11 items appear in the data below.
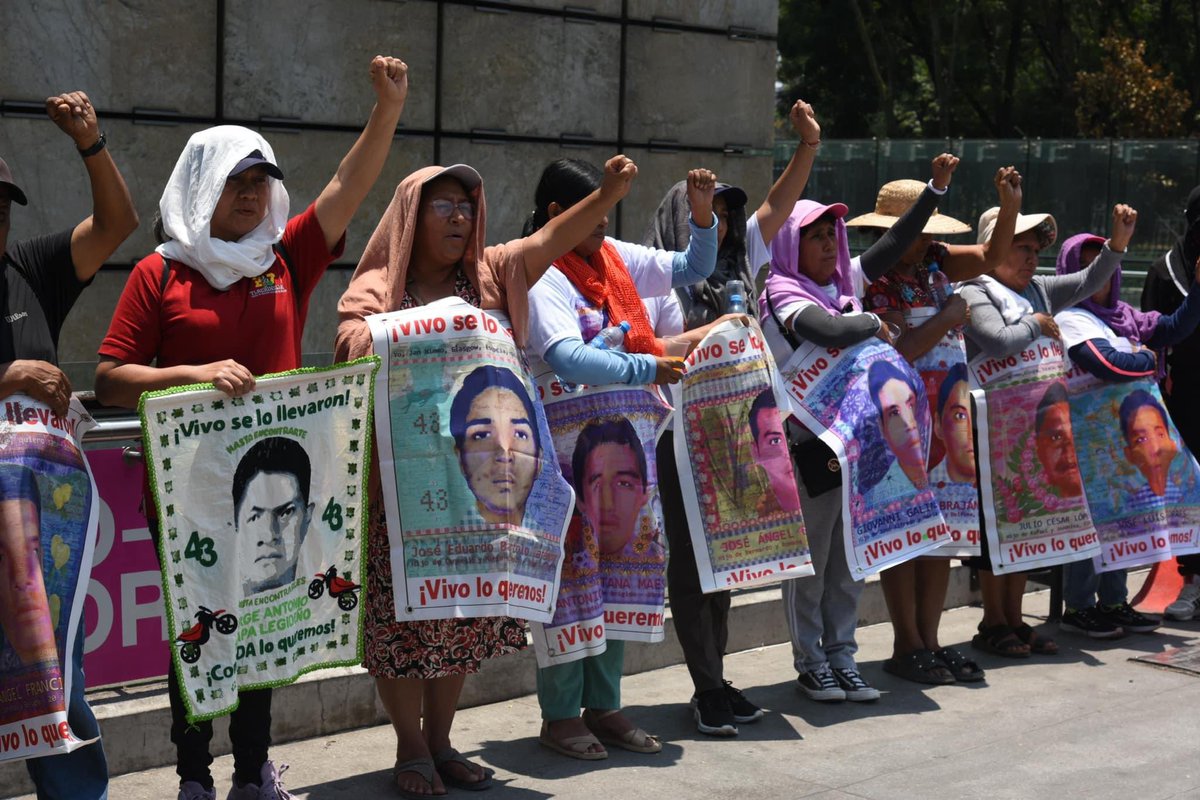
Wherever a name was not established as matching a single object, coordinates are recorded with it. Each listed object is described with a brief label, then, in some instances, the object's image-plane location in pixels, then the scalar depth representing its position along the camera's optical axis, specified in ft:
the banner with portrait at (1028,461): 22.50
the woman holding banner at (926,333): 21.35
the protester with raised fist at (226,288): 14.60
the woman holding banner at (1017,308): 22.22
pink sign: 16.52
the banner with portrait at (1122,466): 23.97
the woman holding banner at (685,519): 19.30
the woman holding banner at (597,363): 17.15
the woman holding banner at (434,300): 16.12
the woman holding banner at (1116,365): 23.89
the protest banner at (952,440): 21.66
